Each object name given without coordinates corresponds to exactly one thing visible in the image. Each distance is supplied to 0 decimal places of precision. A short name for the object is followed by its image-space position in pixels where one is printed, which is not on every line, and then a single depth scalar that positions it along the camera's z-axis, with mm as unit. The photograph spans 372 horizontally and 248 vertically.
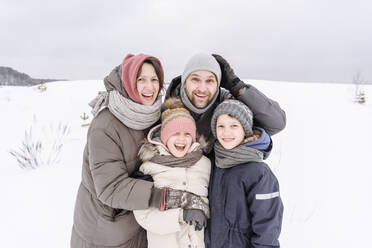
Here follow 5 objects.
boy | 1486
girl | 1570
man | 1895
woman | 1496
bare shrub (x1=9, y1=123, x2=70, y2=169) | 4457
